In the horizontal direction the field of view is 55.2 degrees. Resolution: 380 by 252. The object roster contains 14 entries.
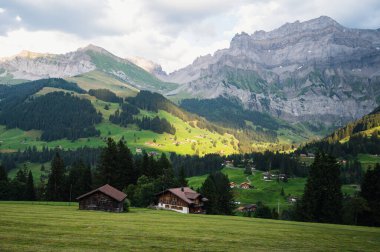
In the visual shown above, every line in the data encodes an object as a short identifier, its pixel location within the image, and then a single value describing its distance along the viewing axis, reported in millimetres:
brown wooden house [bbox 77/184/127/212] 77544
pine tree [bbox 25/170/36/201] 106788
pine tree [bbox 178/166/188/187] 118069
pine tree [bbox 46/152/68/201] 108125
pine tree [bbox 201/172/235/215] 107938
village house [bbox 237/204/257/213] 158150
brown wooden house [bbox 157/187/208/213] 99306
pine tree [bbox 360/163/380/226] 81812
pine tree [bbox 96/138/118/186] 108100
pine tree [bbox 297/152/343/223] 83625
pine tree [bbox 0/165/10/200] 103188
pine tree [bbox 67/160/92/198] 109781
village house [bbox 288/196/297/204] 169962
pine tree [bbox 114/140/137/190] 110438
